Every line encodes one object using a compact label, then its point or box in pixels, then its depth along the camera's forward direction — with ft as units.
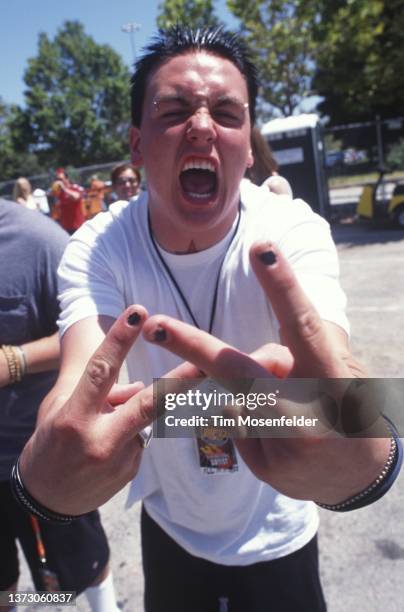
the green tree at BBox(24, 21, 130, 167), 144.05
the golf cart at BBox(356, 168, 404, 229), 36.24
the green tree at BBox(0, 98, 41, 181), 141.28
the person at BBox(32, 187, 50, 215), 38.94
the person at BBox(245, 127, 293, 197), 11.94
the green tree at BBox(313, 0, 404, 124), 33.12
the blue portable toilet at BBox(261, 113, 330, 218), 37.09
